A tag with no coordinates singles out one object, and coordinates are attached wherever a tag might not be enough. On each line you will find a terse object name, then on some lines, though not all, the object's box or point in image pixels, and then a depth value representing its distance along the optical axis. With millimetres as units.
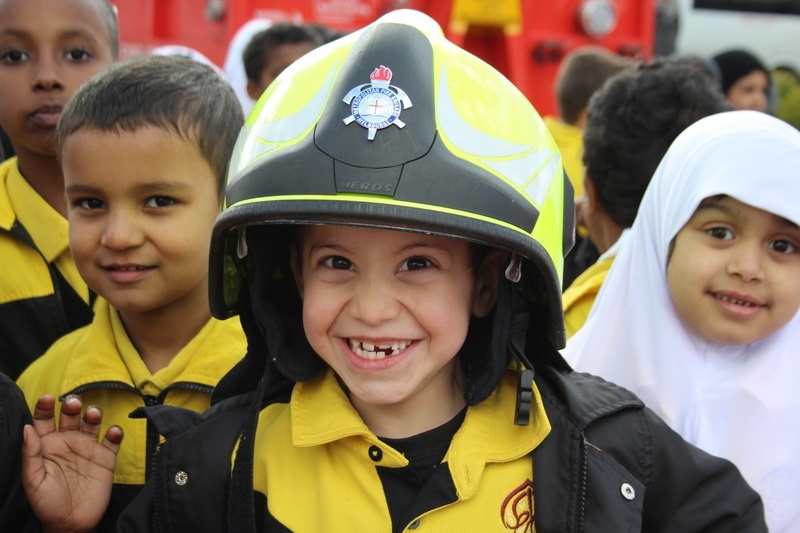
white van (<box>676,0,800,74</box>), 14500
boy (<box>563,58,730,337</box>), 3500
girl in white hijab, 2527
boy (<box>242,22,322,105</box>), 6105
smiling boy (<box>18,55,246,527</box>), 2711
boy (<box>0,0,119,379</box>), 3127
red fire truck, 7238
